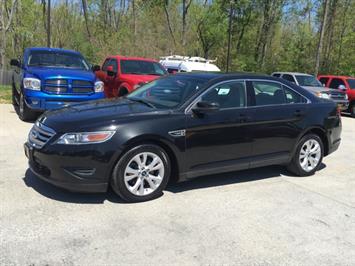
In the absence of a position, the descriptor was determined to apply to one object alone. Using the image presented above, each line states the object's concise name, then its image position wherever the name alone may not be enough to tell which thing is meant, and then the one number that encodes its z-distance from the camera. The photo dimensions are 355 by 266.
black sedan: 4.41
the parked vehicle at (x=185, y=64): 17.60
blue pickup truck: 9.18
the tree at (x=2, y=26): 24.27
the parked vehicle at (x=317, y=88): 16.12
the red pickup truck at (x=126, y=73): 11.44
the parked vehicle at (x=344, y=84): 17.25
